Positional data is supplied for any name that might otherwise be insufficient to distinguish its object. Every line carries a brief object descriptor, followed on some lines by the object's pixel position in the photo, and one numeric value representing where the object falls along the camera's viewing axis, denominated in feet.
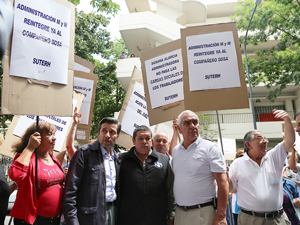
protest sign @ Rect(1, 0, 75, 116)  7.91
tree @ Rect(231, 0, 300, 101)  40.37
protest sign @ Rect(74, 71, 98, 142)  13.94
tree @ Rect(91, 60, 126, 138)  56.03
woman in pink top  8.25
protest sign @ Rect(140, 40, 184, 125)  12.59
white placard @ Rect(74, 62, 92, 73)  15.43
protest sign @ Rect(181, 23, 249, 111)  10.34
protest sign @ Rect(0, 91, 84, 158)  11.10
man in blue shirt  8.56
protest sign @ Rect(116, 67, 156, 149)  14.53
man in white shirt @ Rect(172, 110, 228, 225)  8.53
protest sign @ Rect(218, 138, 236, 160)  21.19
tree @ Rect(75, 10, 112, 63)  49.14
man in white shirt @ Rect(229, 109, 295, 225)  10.17
